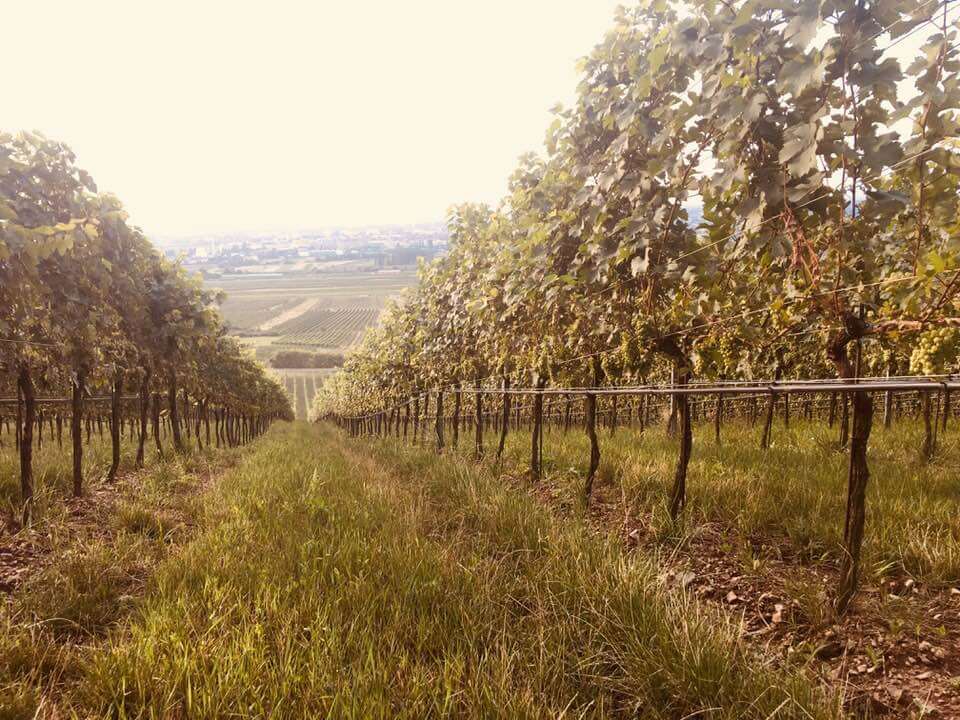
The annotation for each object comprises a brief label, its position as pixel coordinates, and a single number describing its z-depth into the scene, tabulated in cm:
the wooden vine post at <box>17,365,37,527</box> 538
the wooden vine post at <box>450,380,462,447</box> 1085
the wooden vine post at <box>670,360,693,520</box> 430
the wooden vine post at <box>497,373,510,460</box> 849
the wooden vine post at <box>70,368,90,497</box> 668
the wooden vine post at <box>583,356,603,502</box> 555
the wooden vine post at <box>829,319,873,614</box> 271
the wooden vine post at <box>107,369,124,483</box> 840
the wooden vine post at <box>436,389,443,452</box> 1178
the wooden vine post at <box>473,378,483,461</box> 942
